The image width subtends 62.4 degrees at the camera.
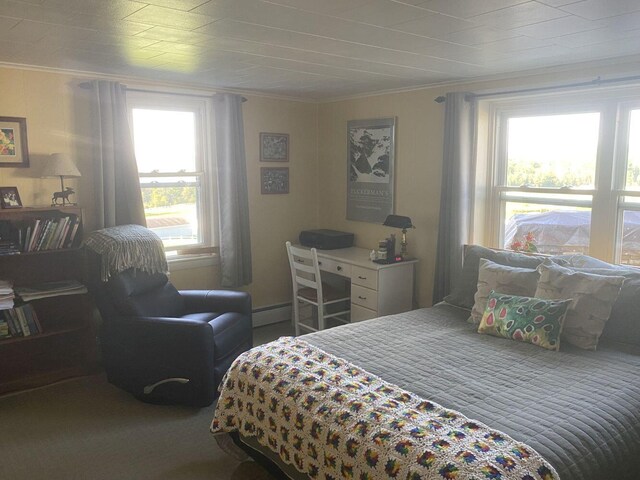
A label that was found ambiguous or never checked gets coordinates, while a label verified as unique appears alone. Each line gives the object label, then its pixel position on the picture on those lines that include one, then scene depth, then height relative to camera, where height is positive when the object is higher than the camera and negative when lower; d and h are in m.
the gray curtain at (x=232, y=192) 4.60 -0.18
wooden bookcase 3.68 -1.10
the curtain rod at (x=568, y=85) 3.16 +0.54
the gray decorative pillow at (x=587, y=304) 2.81 -0.71
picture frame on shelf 3.54 -0.17
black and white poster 4.68 +0.02
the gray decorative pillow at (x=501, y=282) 3.14 -0.68
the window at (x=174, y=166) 4.35 +0.05
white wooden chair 4.32 -1.02
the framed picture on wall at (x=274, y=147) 4.99 +0.23
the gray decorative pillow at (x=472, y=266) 3.43 -0.65
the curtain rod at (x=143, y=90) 3.87 +0.64
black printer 4.91 -0.64
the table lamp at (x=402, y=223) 4.28 -0.43
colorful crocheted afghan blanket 1.78 -0.97
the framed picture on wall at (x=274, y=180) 5.04 -0.09
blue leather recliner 3.30 -1.10
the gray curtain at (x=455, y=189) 3.95 -0.14
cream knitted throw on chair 3.52 -0.53
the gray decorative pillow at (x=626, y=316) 2.80 -0.78
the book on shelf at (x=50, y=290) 3.52 -0.80
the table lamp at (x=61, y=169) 3.59 +0.02
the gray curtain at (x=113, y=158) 3.92 +0.10
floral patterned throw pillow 2.81 -0.82
